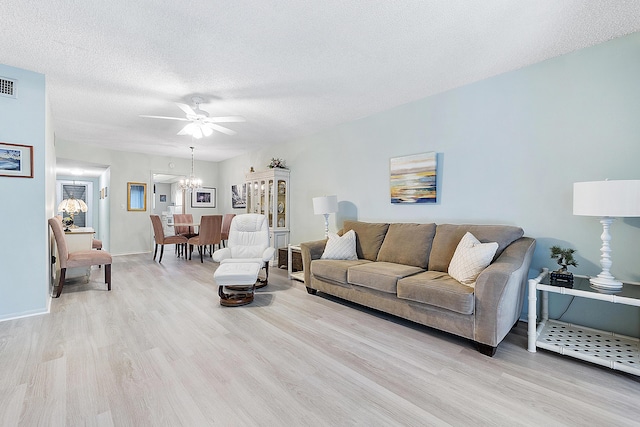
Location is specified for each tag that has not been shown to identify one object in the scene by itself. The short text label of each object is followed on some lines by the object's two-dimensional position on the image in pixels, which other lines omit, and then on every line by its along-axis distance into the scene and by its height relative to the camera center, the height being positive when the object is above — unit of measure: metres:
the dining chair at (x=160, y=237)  5.62 -0.61
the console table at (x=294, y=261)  4.38 -0.83
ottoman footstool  3.09 -0.80
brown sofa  2.12 -0.62
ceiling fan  3.23 +1.04
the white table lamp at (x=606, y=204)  1.84 +0.05
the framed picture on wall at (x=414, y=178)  3.36 +0.39
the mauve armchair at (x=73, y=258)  3.33 -0.65
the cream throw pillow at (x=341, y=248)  3.51 -0.49
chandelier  6.44 +0.55
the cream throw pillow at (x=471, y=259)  2.38 -0.42
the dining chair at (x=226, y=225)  6.35 -0.41
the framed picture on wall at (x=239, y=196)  6.85 +0.28
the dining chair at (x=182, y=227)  6.73 -0.48
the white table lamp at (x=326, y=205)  4.10 +0.05
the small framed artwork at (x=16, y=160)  2.69 +0.43
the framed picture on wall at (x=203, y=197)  7.72 +0.27
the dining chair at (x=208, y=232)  5.51 -0.49
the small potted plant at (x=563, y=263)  2.13 -0.42
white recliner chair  3.11 -0.67
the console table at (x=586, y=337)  1.87 -0.97
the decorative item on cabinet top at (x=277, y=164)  5.46 +0.86
